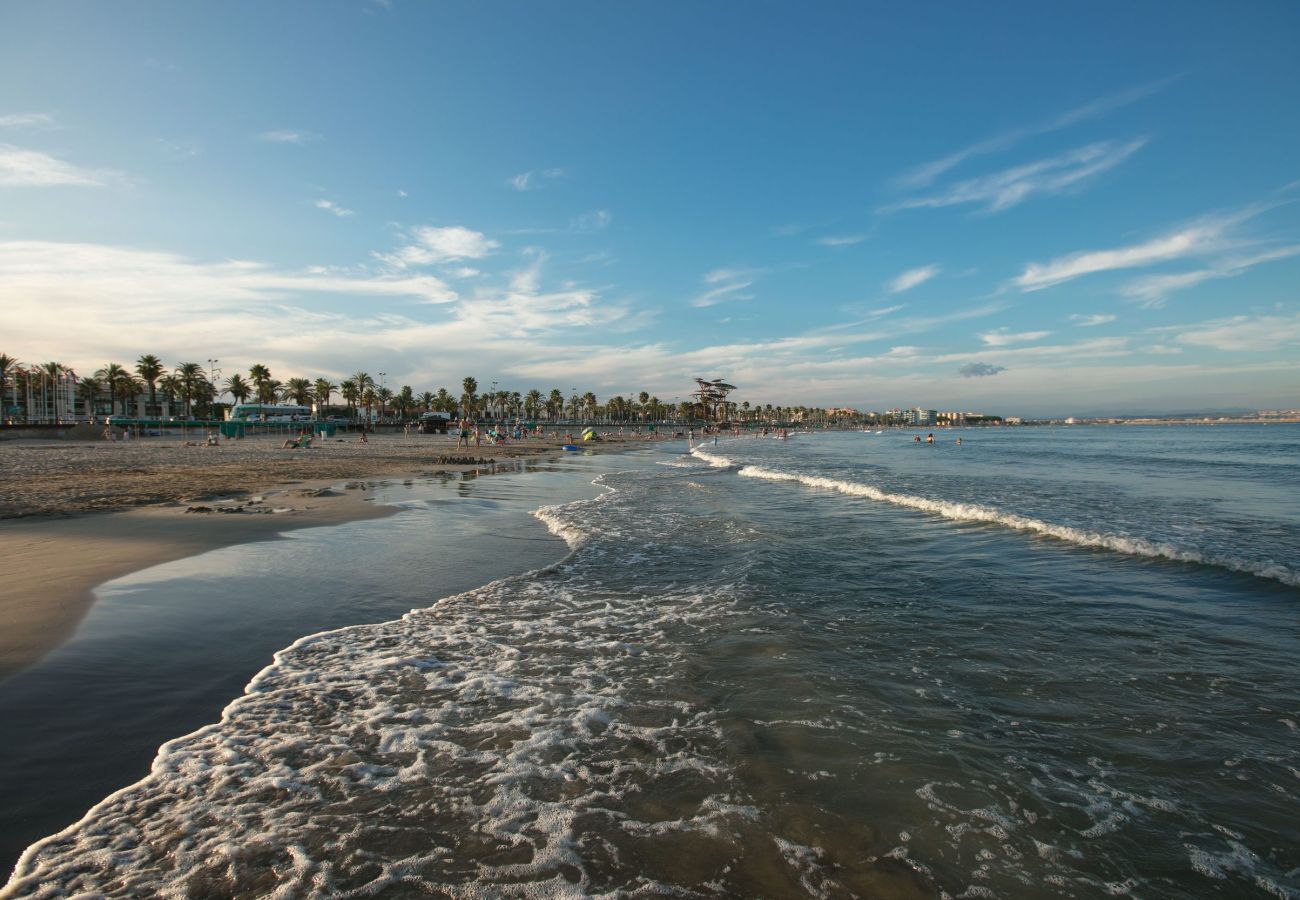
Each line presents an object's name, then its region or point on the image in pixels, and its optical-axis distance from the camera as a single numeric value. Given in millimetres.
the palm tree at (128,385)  107438
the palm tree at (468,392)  184875
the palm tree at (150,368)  99625
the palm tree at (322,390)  142625
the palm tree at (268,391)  123131
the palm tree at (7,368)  94500
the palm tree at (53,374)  114112
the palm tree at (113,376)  105000
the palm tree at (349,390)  146225
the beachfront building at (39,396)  108750
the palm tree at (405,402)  167675
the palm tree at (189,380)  115200
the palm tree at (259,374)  121188
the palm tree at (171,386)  116562
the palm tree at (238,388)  127375
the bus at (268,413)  100062
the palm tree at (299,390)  138625
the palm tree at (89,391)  121662
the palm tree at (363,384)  153025
